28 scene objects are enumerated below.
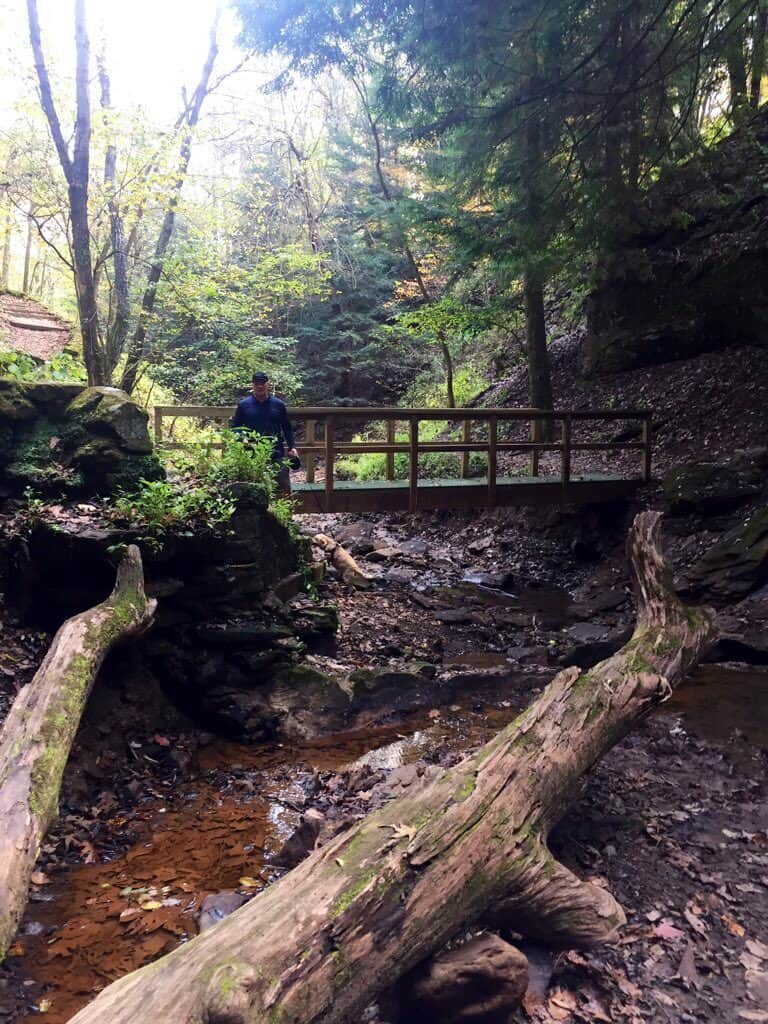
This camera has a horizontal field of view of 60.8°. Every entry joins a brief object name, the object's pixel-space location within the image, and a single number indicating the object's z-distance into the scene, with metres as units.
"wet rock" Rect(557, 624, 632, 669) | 6.97
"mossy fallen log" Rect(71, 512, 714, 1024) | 2.10
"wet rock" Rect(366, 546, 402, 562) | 11.26
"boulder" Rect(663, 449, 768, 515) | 9.25
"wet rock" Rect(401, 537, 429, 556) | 12.30
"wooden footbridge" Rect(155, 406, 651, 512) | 8.95
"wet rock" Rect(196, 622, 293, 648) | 5.92
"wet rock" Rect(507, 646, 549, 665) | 7.25
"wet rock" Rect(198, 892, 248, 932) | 3.26
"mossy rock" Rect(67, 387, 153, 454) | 6.09
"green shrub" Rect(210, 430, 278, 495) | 6.70
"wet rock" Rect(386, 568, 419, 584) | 9.99
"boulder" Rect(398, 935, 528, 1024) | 2.59
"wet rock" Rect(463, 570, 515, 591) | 10.13
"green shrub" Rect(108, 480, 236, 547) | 5.59
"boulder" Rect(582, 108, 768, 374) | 12.11
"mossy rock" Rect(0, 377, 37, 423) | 5.92
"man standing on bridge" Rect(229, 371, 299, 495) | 7.64
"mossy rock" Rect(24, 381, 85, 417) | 6.15
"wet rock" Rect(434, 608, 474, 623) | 8.39
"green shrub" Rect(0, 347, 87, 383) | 6.60
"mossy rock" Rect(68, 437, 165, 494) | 5.99
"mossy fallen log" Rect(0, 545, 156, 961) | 2.64
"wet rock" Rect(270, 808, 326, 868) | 3.70
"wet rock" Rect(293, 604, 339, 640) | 6.82
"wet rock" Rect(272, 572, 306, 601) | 6.96
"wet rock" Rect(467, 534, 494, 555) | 12.01
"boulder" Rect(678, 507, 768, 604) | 7.92
